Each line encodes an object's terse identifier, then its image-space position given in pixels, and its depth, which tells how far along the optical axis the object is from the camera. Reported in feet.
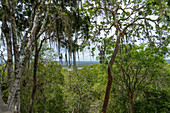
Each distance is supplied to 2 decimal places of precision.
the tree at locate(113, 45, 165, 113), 24.36
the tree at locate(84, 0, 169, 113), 13.83
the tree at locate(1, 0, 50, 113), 9.49
